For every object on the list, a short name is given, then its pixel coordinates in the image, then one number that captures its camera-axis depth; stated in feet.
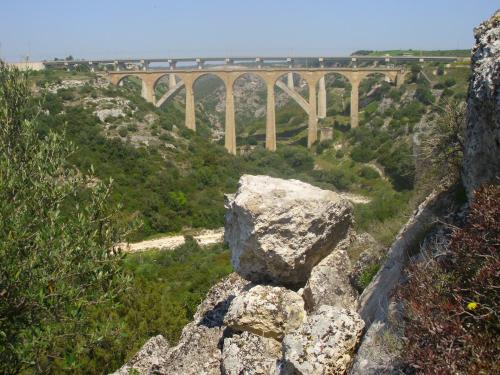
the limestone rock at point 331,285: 20.86
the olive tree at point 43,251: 15.15
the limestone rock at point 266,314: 20.58
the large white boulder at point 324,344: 15.42
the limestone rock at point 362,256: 22.65
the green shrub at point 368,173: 117.33
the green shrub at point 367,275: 22.09
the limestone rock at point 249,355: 18.71
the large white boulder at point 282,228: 21.63
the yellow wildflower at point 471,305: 10.39
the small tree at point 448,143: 20.61
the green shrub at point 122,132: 103.35
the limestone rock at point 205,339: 21.30
